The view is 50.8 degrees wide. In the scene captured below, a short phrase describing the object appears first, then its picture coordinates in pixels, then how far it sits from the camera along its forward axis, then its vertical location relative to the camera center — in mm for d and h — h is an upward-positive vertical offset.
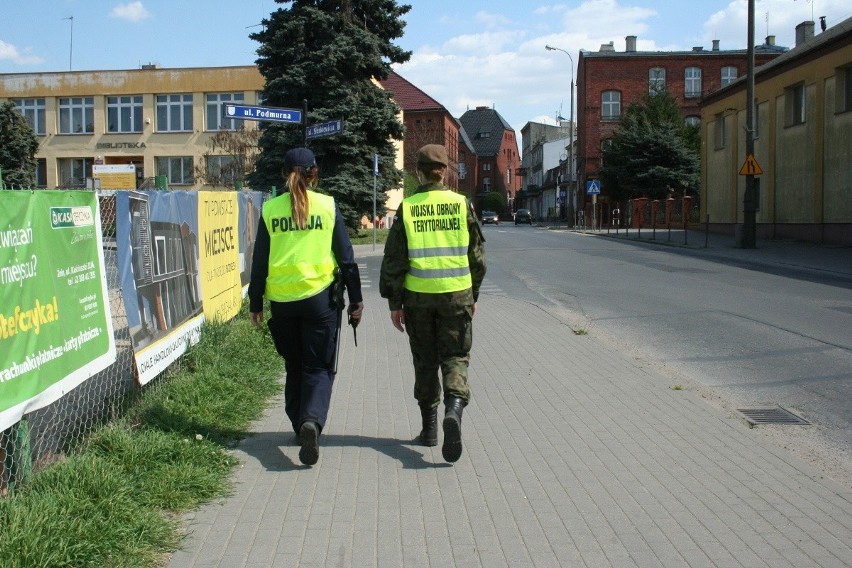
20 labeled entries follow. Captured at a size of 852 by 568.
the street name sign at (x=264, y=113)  14117 +1820
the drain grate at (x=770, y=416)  6840 -1543
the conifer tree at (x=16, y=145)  46688 +4606
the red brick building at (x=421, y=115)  91688 +11486
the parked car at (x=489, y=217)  86812 +532
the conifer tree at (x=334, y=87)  31672 +4972
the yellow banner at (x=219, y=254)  9188 -293
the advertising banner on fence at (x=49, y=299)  4195 -364
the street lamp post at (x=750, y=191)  27312 +854
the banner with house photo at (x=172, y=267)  6414 -345
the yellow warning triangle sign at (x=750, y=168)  27372 +1525
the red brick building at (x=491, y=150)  141000 +11618
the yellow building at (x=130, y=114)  56719 +7320
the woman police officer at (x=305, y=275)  5461 -299
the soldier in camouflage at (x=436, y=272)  5480 -296
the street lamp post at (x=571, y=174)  59347 +3134
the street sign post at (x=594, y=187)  49938 +1876
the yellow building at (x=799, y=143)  28578 +2719
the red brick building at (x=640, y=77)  67688 +10767
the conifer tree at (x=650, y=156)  56125 +4035
